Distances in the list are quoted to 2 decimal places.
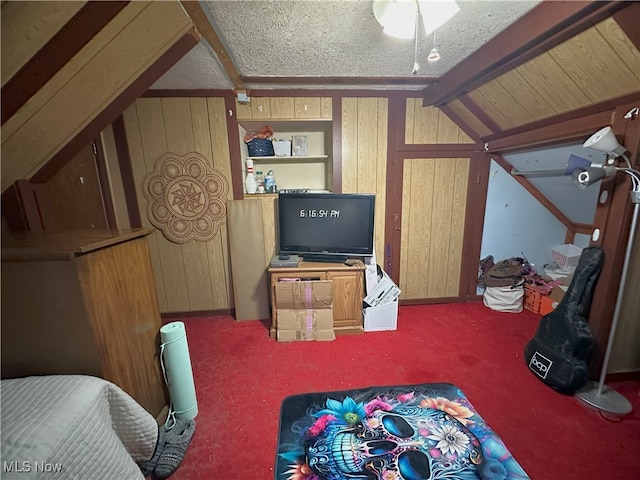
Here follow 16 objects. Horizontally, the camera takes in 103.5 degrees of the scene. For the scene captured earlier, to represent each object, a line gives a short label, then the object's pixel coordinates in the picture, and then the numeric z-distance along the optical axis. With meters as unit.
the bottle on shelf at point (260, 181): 2.74
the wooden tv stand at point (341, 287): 2.40
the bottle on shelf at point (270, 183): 2.71
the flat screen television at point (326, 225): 2.50
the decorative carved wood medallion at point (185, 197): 2.53
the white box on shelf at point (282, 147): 2.72
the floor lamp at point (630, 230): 1.45
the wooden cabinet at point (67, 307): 1.00
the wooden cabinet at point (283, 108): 2.51
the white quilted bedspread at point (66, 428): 0.72
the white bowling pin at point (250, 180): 2.64
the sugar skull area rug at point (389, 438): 1.25
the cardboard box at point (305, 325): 2.35
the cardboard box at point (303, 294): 2.35
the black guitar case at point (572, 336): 1.64
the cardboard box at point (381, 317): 2.46
